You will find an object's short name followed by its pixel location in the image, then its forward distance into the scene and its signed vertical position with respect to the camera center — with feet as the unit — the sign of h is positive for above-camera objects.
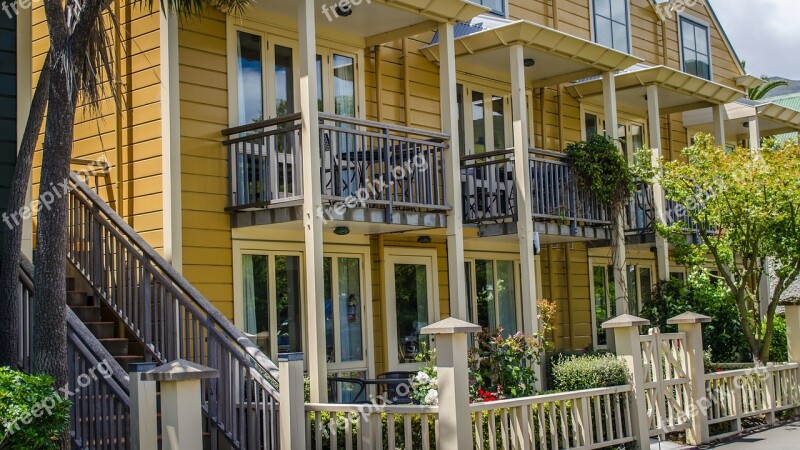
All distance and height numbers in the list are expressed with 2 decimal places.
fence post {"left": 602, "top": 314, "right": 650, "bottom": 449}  39.29 -3.18
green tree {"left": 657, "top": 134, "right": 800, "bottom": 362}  51.24 +3.42
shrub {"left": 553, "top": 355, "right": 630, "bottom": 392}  39.45 -3.65
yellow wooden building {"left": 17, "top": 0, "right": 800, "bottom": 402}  40.14 +5.60
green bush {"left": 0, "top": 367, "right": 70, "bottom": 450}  24.56 -2.65
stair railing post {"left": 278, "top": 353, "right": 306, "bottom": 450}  31.32 -3.43
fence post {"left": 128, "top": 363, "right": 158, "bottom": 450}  26.58 -2.95
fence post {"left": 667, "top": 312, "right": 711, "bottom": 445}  42.63 -4.23
